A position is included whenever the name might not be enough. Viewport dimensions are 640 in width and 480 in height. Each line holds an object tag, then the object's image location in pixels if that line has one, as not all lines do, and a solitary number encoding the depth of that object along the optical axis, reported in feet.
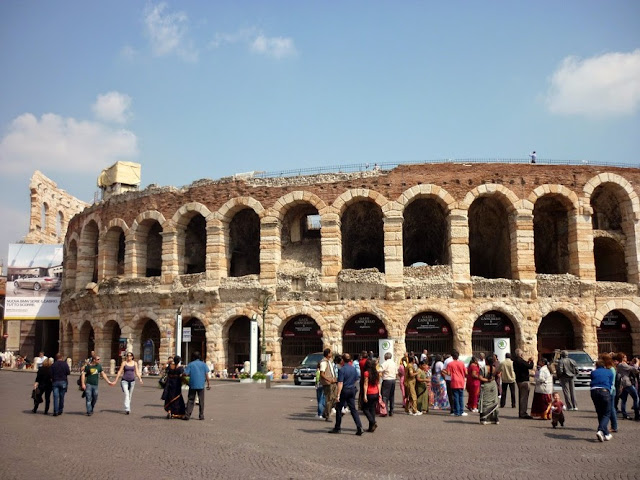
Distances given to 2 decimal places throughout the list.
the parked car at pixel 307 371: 78.74
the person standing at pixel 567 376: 46.24
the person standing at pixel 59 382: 42.45
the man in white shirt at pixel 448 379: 46.65
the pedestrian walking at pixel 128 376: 44.73
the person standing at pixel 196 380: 40.70
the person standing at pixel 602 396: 33.60
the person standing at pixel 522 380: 44.01
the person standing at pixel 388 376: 43.70
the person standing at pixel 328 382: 40.81
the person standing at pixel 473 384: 44.41
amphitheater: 89.15
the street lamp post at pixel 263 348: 87.92
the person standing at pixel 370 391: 36.70
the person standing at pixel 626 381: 42.25
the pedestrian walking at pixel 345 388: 36.06
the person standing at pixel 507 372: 46.70
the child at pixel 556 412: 38.65
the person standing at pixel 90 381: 43.34
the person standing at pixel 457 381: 44.47
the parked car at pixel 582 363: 72.13
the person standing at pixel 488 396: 40.50
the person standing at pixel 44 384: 43.34
